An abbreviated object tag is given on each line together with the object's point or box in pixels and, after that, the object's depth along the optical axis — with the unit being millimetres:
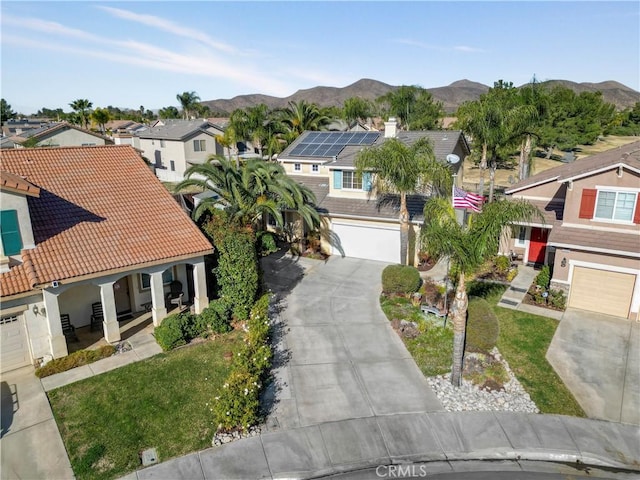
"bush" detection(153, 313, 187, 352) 15484
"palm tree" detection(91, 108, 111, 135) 72500
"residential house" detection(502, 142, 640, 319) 17094
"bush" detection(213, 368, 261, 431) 11422
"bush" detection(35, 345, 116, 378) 13991
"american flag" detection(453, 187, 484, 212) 17719
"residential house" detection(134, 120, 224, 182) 51562
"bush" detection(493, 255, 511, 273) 22297
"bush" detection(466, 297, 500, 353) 14891
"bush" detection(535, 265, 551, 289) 19516
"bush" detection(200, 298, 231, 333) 16719
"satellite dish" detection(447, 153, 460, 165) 18403
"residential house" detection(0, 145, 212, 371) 13820
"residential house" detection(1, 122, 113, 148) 45000
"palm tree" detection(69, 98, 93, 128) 71812
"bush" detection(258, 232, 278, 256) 24156
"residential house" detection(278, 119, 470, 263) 23766
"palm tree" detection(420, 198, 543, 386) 12891
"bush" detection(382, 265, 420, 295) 19562
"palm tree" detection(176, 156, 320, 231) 18938
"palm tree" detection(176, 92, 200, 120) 84312
